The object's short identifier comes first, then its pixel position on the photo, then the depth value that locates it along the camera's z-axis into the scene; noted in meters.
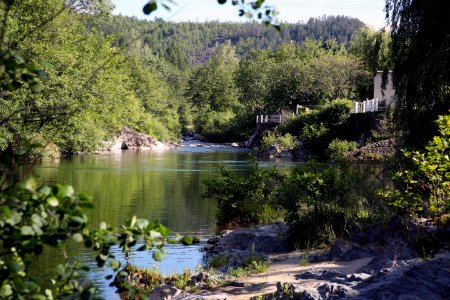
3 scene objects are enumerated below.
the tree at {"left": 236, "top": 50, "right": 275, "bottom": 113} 80.31
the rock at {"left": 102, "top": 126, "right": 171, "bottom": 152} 59.25
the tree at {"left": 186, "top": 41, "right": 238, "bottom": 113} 93.31
